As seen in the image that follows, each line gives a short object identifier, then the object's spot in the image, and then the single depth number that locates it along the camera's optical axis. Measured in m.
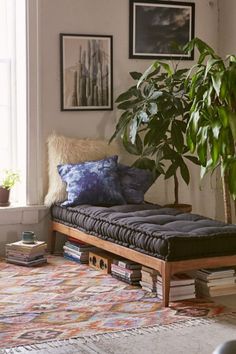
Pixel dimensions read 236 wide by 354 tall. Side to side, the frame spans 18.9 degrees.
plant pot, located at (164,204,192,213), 6.18
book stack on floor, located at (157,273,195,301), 4.55
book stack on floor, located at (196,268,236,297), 4.66
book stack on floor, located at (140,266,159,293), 4.74
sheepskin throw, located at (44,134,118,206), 6.03
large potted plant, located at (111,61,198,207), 5.86
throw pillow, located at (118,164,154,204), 5.86
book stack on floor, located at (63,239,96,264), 5.71
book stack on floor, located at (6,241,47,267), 5.58
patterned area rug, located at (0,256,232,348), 3.98
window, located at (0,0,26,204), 6.14
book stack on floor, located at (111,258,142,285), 5.00
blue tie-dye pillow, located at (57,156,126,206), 5.74
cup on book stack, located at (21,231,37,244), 5.70
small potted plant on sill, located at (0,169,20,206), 6.02
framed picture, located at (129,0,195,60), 6.44
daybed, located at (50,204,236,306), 4.41
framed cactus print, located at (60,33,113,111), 6.18
